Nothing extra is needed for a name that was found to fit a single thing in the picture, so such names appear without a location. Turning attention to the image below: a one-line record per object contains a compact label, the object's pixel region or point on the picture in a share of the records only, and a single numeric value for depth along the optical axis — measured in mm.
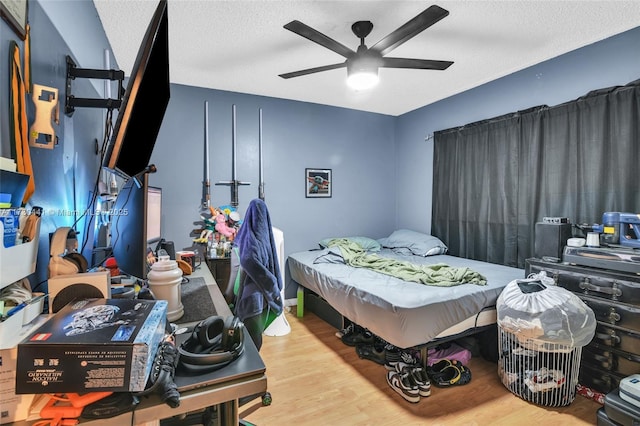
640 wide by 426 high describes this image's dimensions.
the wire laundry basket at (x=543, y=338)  1859
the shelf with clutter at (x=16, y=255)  663
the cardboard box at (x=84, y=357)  581
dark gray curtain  2307
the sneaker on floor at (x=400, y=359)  2234
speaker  2305
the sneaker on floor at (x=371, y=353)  2490
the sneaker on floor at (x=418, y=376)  2047
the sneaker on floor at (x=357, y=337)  2744
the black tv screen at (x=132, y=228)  1039
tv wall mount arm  1289
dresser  1848
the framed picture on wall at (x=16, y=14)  797
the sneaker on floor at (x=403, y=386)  1997
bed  2000
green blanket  2396
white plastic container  1152
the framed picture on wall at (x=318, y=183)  3940
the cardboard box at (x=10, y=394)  584
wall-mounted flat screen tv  850
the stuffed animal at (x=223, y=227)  3215
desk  631
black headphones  771
